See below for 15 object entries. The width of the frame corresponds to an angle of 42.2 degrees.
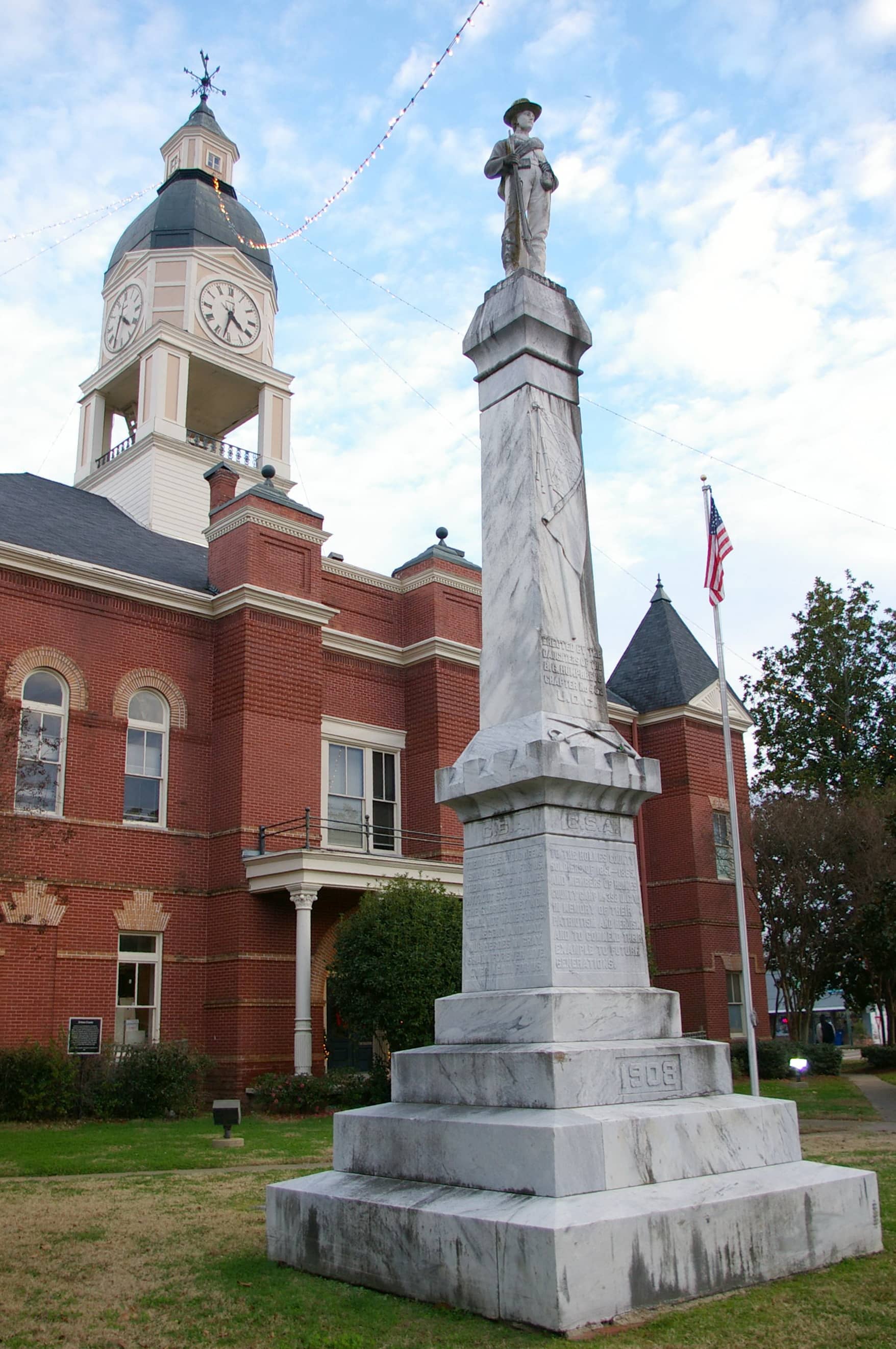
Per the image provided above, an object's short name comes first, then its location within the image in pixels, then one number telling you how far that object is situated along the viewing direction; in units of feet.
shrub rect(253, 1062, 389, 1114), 62.34
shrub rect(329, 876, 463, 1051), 61.21
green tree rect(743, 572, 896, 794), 132.36
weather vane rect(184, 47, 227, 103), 120.67
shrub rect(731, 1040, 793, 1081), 91.56
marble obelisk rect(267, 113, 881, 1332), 18.01
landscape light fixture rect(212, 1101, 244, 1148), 46.52
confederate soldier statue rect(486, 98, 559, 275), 28.27
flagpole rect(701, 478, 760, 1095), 65.00
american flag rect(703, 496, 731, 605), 64.85
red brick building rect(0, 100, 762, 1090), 65.05
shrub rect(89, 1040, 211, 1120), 59.62
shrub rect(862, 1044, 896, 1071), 107.96
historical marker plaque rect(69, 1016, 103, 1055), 61.57
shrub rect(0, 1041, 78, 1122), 56.49
